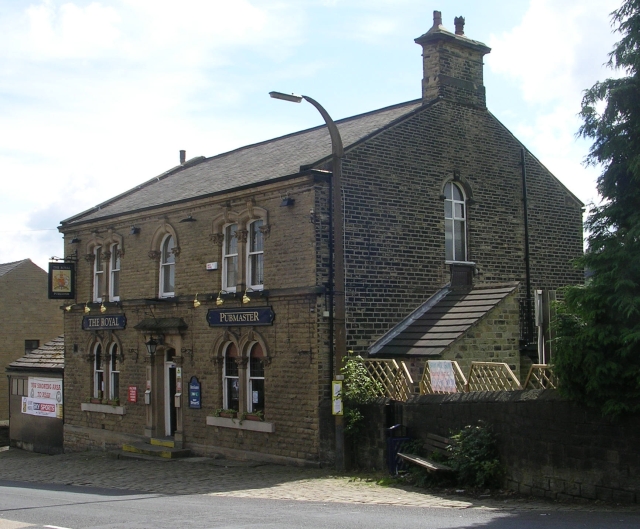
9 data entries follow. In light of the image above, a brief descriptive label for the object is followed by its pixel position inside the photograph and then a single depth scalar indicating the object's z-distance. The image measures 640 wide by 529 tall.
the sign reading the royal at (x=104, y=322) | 25.14
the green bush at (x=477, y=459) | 14.15
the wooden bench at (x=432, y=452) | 14.65
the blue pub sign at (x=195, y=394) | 22.19
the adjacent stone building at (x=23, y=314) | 39.59
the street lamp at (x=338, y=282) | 17.31
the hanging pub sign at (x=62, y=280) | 26.91
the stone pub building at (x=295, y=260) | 19.42
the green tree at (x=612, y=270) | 11.87
